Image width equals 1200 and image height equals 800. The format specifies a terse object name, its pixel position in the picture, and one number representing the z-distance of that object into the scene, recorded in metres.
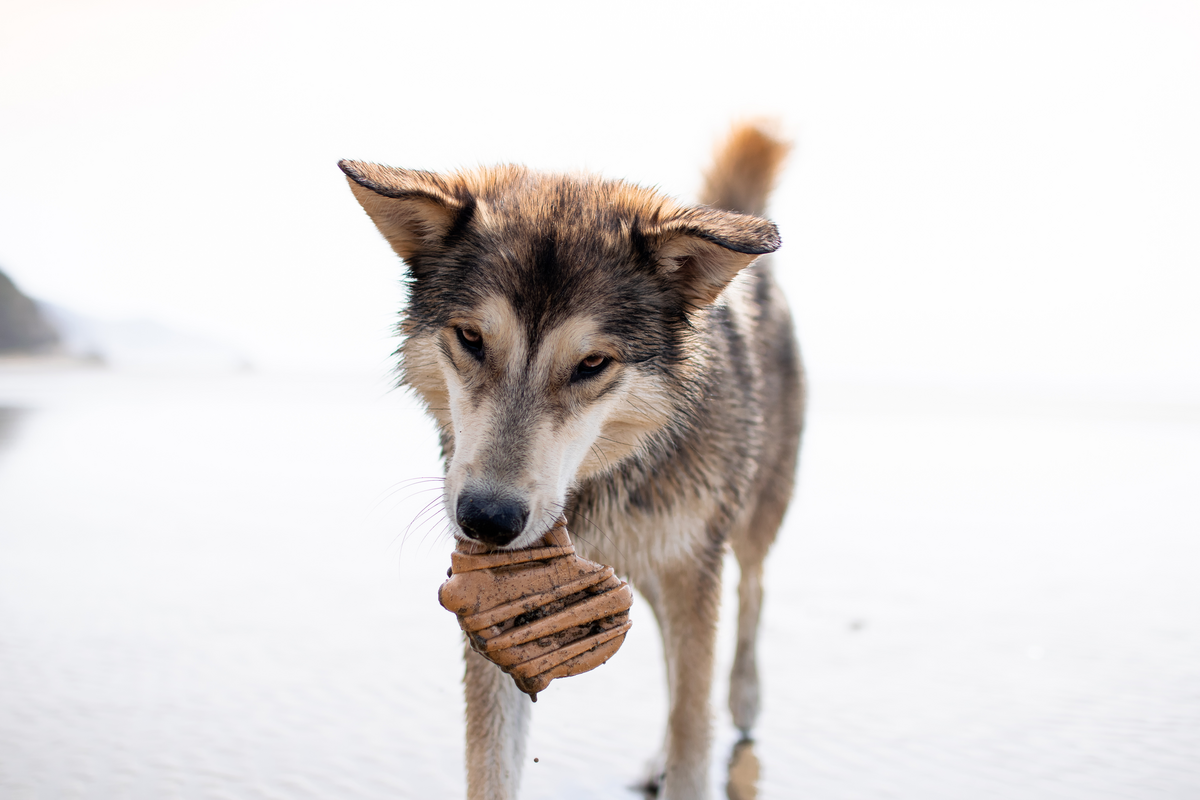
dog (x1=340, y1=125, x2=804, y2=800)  2.16
